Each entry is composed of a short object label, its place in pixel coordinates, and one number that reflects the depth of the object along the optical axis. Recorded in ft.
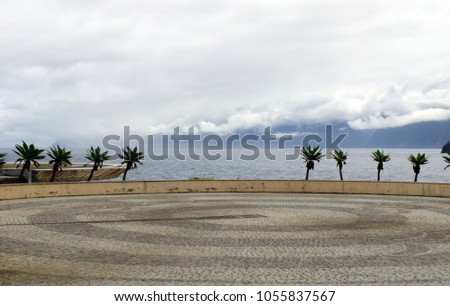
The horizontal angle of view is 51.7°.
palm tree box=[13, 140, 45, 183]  156.46
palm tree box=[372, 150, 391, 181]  201.59
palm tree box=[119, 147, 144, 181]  188.94
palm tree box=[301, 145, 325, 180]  185.91
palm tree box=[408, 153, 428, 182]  186.70
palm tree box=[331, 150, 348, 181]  206.57
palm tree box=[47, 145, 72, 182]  169.57
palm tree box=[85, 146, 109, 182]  192.03
